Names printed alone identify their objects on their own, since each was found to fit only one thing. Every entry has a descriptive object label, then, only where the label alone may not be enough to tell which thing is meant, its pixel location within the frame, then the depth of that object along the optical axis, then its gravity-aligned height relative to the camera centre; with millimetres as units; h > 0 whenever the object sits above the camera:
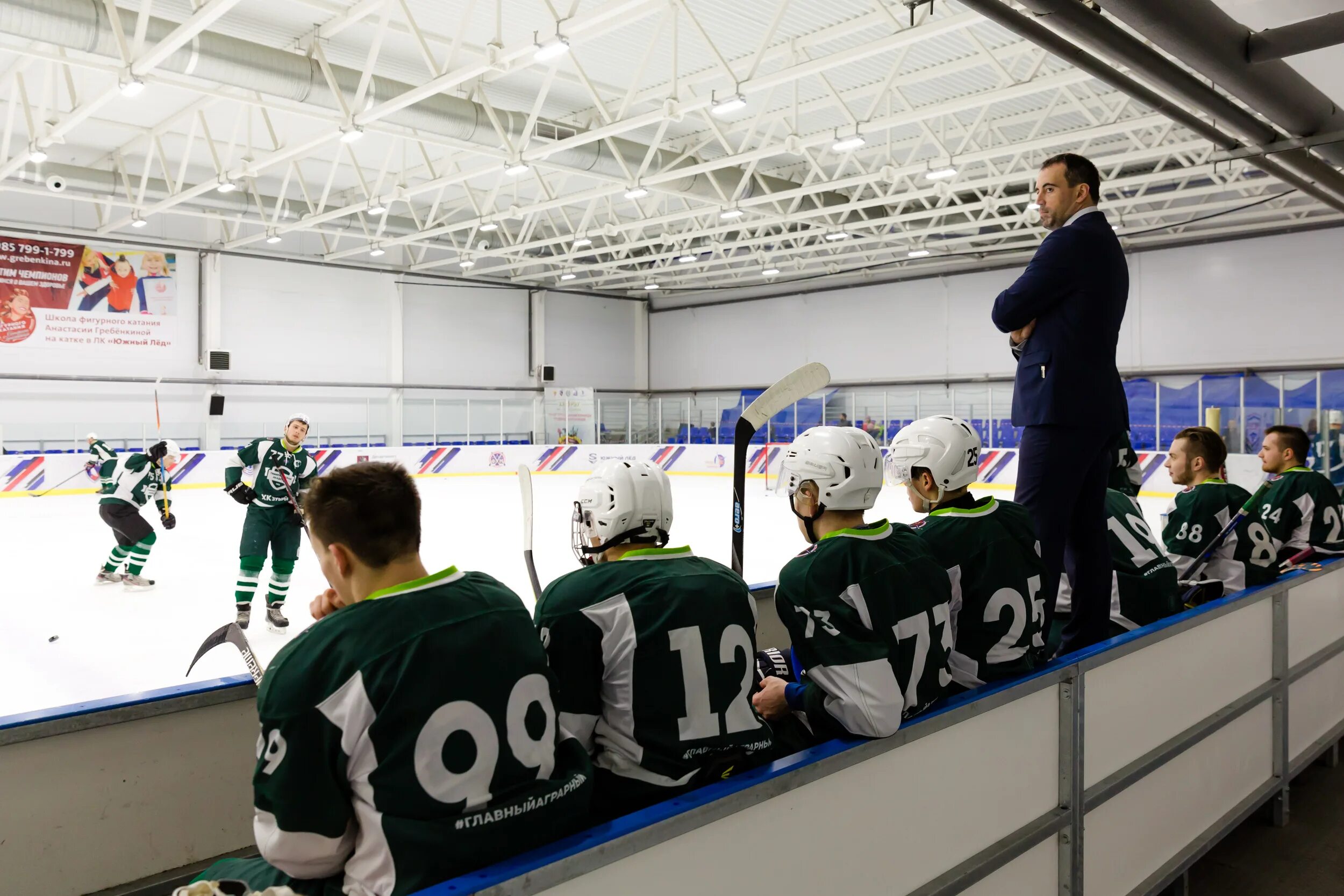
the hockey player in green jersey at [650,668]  1787 -435
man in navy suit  2891 +279
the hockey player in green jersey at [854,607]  1966 -358
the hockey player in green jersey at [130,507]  7816 -534
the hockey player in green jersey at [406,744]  1383 -457
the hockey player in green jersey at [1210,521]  4027 -359
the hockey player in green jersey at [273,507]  6605 -460
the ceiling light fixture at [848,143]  11664 +3707
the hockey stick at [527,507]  3152 -227
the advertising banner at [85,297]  18531 +3011
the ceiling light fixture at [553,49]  8461 +3574
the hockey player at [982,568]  2393 -325
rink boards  1673 -822
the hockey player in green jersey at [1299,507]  4422 -317
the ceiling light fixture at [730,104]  9852 +3550
